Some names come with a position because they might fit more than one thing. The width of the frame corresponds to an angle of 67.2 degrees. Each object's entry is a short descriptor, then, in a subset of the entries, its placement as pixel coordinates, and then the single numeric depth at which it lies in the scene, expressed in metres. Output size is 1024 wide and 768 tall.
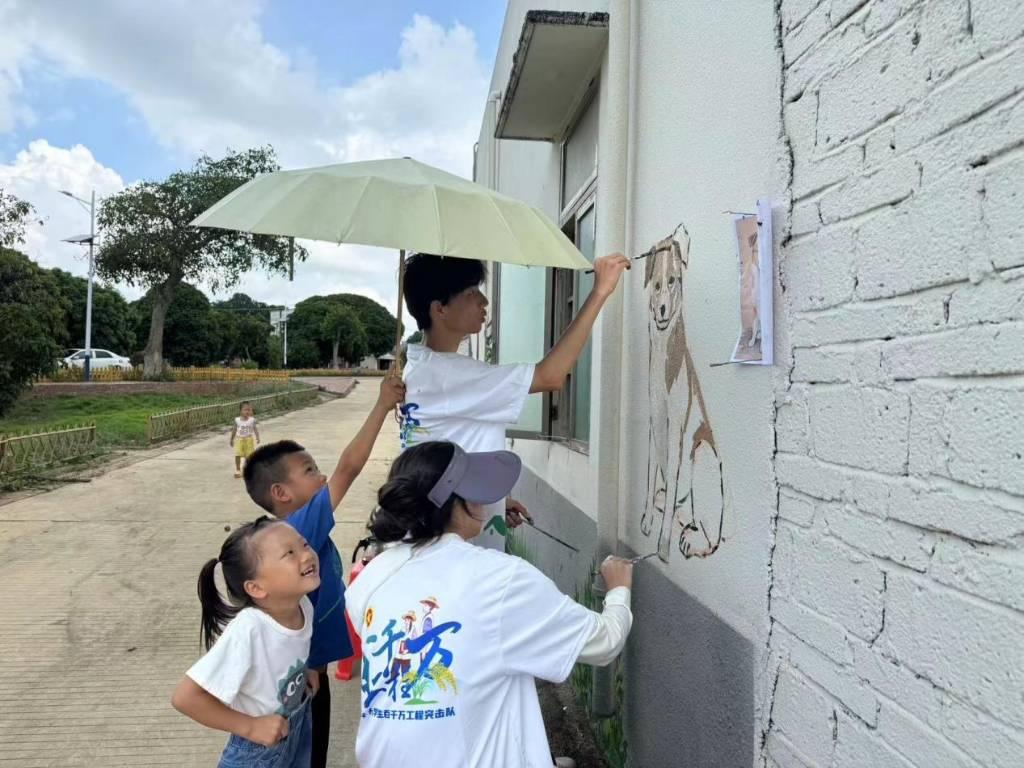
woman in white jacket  1.63
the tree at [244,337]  51.56
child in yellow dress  11.31
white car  35.32
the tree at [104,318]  41.41
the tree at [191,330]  45.78
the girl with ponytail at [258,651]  1.91
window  4.00
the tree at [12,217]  18.95
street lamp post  28.17
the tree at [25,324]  17.38
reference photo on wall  1.72
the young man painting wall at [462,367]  2.38
